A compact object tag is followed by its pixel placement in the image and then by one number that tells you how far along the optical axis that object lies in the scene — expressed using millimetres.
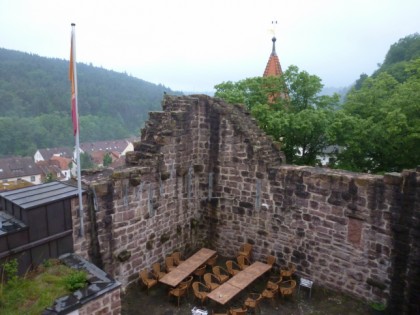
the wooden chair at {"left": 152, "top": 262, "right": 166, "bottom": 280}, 9234
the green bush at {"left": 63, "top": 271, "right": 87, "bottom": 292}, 6340
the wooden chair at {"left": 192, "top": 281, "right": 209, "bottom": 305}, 8398
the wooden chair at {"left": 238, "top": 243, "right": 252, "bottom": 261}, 10381
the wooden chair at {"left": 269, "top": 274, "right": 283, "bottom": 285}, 9622
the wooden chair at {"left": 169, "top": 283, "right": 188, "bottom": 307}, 8445
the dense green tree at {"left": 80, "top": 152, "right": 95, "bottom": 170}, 76812
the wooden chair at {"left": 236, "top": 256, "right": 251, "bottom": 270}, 9953
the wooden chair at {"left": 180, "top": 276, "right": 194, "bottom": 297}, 8822
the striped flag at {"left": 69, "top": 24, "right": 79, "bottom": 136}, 7234
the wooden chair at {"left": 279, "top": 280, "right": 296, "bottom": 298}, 8797
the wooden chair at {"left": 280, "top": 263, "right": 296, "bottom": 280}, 9500
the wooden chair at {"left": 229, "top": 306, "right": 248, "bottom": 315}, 7652
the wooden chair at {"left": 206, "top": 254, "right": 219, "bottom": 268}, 10270
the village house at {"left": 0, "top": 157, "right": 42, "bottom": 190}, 60750
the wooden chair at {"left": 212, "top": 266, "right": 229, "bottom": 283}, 9211
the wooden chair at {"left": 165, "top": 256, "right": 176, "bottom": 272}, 9500
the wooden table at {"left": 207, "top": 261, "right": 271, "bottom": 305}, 8129
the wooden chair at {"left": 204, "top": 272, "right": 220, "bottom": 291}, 8734
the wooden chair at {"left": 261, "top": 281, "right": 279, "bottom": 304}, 8594
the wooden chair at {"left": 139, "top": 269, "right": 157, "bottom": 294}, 8955
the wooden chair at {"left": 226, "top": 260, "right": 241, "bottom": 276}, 9547
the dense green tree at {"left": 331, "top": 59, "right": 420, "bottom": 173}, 13750
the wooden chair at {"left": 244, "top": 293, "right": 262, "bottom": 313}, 8102
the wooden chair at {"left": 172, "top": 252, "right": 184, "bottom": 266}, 9844
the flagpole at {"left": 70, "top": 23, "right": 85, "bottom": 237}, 7188
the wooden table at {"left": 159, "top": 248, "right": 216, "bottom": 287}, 8766
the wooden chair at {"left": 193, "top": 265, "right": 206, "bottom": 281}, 9461
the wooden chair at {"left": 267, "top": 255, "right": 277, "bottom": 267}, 10062
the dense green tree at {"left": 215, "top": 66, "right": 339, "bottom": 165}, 15055
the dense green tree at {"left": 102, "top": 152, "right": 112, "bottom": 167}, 74775
